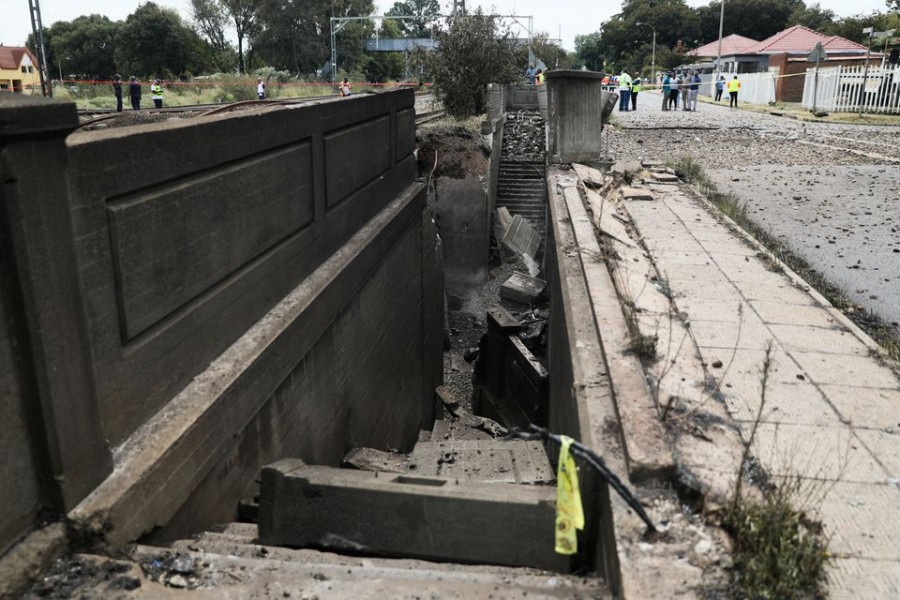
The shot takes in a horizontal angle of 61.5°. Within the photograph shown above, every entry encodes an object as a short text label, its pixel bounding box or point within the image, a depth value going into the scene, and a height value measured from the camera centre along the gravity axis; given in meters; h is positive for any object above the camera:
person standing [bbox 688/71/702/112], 31.78 -0.27
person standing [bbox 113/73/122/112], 25.54 -0.13
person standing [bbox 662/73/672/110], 32.53 -0.13
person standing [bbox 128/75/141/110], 23.78 -0.17
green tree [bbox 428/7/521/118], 19.73 +0.62
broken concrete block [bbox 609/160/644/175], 12.08 -1.28
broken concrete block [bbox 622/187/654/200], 10.16 -1.42
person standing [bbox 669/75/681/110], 33.01 -0.32
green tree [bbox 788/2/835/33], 87.19 +7.59
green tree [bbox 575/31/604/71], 103.19 +4.18
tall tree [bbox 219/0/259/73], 66.49 +6.06
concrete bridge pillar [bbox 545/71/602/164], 12.52 -0.50
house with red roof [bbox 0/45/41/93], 46.81 +1.27
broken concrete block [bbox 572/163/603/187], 11.30 -1.35
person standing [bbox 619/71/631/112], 32.72 -0.23
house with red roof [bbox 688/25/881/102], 40.59 +2.29
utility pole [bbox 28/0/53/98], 17.50 +1.10
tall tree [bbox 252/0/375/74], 62.78 +4.33
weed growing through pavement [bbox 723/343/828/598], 2.44 -1.52
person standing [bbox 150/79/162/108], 24.00 -0.24
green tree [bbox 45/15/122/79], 63.78 +3.31
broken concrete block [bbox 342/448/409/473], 5.28 -2.57
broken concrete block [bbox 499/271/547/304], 10.84 -2.83
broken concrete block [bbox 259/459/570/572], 3.34 -1.91
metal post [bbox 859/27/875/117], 27.89 -0.38
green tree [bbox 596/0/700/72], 86.50 +6.10
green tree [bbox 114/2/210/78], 58.12 +3.10
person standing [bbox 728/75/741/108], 34.72 -0.12
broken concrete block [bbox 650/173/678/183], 11.66 -1.38
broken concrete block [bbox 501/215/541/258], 13.40 -2.63
